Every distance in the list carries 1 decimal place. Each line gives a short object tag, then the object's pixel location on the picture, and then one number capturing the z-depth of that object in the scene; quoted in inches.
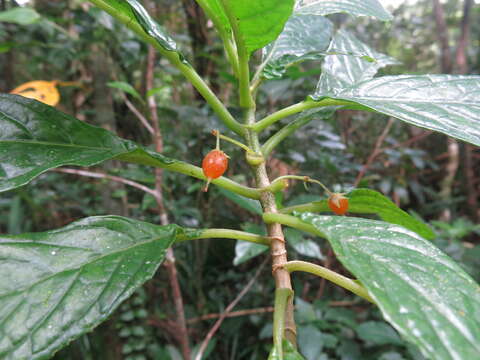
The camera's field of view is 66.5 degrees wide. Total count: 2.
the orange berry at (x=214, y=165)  5.7
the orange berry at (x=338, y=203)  6.1
